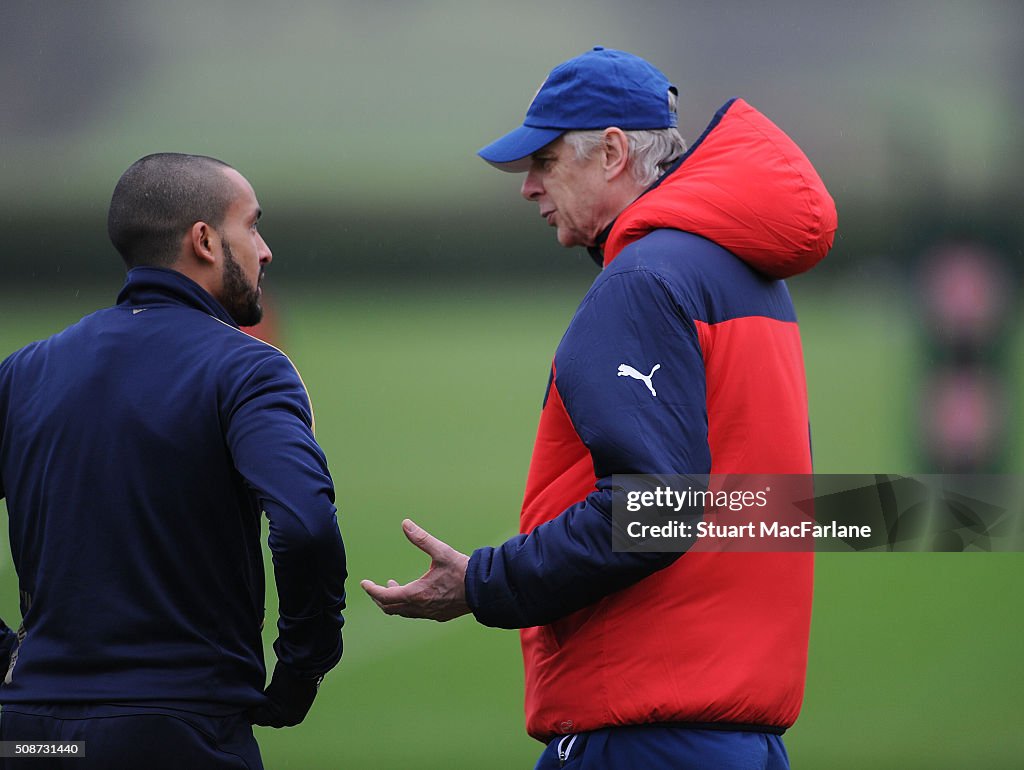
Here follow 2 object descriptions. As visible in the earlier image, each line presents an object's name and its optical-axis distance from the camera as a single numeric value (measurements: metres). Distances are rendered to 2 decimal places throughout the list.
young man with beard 18.67
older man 18.66
